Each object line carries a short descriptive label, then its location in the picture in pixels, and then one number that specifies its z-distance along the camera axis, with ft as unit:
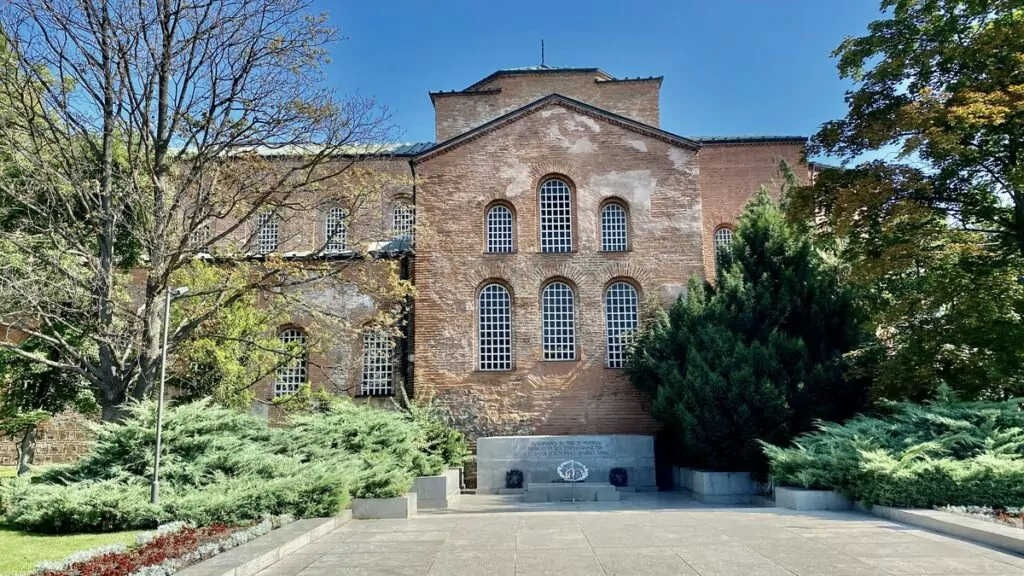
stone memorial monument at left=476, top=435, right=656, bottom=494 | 63.36
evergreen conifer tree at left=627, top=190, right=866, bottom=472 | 53.06
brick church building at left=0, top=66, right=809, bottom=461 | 68.74
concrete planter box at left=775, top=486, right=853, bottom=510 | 40.60
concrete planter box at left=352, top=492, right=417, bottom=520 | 40.70
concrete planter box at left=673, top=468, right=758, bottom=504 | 52.90
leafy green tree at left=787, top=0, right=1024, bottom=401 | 46.14
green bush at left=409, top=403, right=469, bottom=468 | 62.54
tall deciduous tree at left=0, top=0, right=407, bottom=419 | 47.16
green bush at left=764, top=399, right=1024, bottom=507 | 35.70
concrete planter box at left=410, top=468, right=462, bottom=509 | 52.44
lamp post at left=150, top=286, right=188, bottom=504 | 35.40
